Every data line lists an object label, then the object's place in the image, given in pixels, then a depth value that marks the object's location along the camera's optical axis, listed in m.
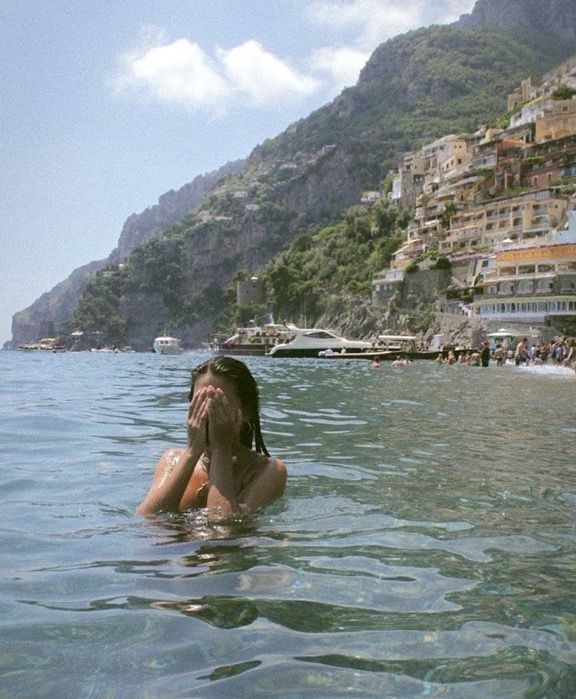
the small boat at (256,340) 75.06
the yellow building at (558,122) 91.31
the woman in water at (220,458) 4.11
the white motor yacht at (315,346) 67.00
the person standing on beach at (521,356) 46.12
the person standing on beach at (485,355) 43.03
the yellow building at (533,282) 60.12
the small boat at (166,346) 106.00
